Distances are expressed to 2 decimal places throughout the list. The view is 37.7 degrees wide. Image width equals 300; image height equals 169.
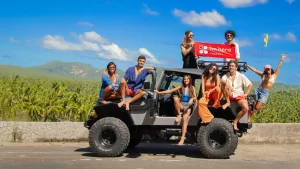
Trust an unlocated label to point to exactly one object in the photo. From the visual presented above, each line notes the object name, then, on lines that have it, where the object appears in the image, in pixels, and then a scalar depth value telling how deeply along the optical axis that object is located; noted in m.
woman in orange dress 9.00
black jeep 9.01
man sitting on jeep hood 9.45
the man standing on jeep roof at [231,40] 9.90
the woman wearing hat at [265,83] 9.66
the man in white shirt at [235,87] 9.01
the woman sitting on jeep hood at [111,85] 9.24
